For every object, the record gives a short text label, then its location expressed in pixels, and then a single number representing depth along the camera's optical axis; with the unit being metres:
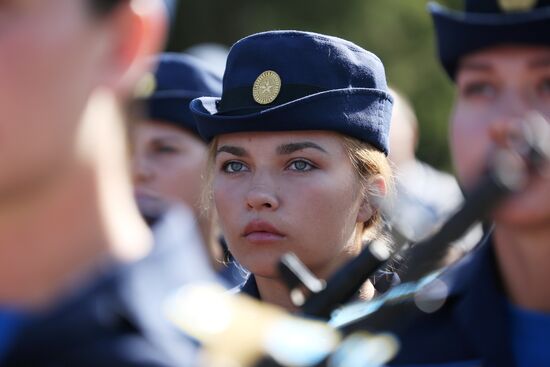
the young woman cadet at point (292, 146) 9.06
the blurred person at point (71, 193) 5.05
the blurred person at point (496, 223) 6.58
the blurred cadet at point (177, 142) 12.80
